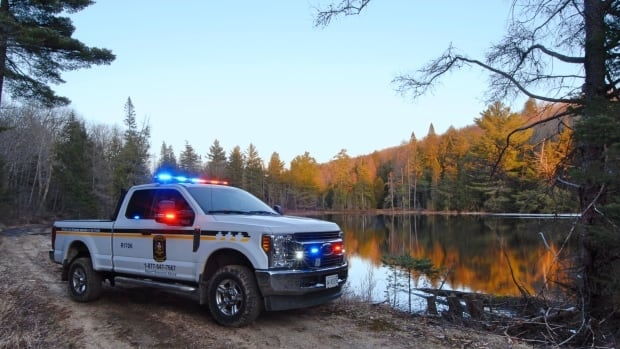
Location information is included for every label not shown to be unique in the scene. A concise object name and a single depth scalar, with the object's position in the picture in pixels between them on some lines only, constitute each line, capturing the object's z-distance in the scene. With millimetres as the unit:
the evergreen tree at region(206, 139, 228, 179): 86812
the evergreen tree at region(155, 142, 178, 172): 96769
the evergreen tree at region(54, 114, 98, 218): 49938
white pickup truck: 6457
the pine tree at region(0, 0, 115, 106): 16375
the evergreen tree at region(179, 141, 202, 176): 85362
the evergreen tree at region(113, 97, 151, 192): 49938
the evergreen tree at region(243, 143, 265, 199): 93225
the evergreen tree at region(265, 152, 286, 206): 103625
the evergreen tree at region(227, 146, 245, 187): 87312
